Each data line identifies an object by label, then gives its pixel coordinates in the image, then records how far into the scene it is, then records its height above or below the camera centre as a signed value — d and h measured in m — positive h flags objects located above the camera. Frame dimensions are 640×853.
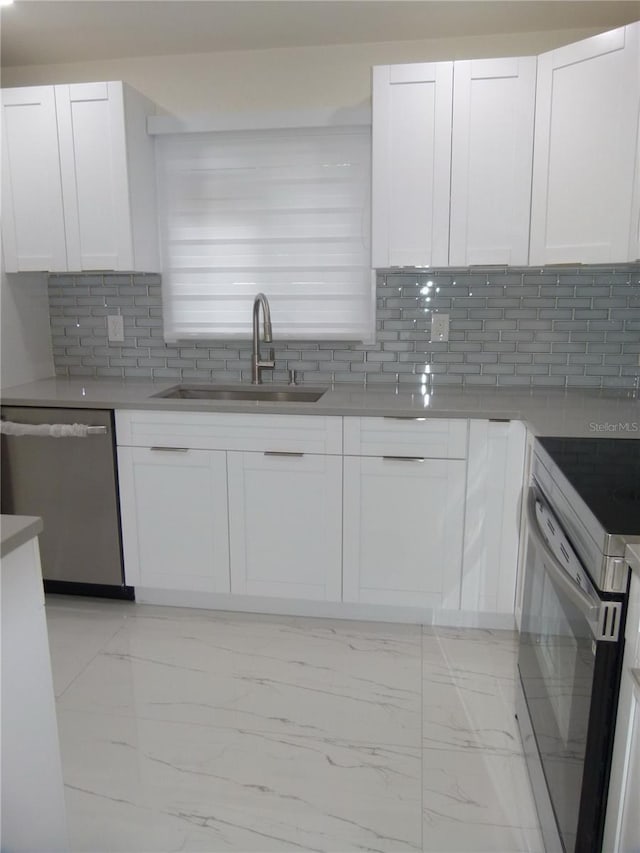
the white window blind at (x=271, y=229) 2.86 +0.29
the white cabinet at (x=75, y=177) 2.65 +0.49
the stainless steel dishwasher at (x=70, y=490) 2.61 -0.80
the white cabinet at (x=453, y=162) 2.38 +0.49
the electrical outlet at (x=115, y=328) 3.14 -0.16
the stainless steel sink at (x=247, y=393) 2.91 -0.45
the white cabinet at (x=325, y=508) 2.41 -0.83
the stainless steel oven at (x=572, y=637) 1.14 -0.70
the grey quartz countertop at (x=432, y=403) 2.20 -0.42
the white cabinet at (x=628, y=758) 1.05 -0.78
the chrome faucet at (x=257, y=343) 2.76 -0.22
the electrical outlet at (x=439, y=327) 2.86 -0.15
